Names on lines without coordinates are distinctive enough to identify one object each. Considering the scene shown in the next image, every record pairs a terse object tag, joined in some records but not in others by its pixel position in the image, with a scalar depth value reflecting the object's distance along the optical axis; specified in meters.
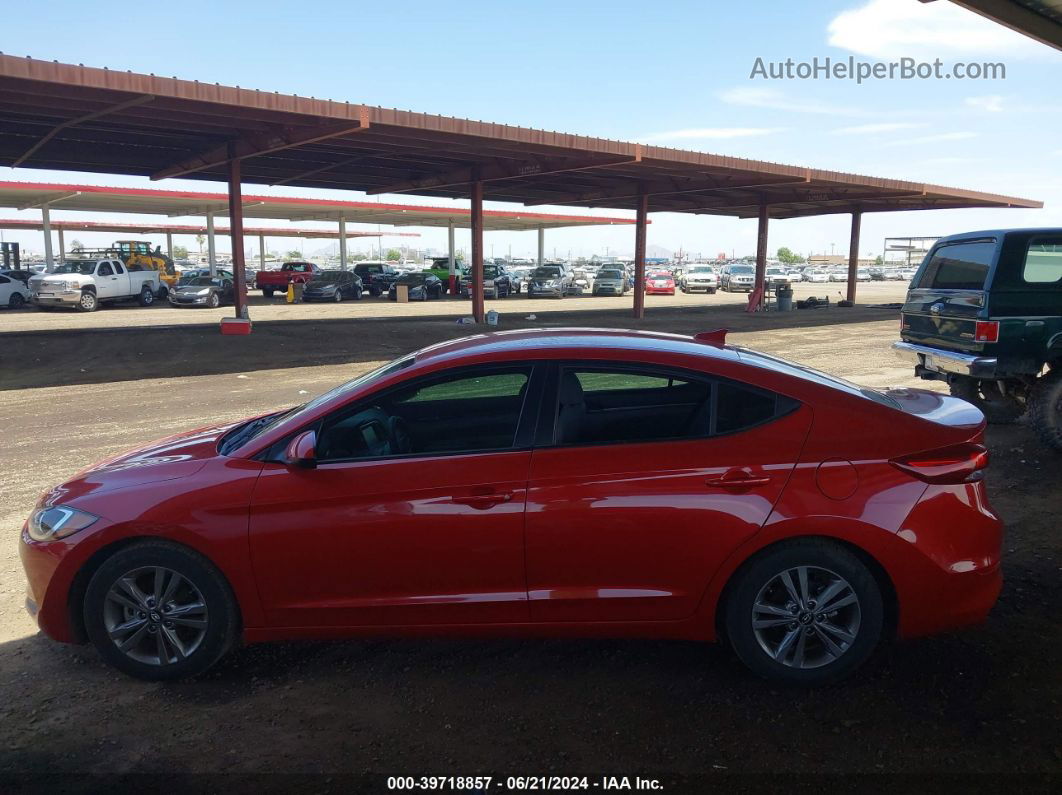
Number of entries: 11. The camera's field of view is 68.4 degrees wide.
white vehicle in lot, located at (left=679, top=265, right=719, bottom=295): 51.62
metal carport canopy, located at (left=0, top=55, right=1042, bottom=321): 15.29
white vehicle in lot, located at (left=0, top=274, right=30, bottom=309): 31.72
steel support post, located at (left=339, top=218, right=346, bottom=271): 49.41
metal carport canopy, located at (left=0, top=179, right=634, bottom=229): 35.28
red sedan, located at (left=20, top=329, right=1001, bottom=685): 3.42
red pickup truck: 40.71
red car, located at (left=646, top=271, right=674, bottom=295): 47.06
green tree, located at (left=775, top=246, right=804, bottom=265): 179.12
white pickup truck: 28.55
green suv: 7.47
